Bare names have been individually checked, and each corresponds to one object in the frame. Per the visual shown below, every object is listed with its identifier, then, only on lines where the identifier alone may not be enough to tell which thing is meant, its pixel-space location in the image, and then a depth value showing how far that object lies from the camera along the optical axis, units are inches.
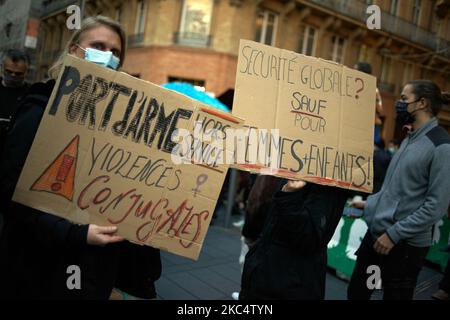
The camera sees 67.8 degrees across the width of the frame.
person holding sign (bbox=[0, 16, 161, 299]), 45.8
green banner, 165.6
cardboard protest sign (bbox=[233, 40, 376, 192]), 57.9
